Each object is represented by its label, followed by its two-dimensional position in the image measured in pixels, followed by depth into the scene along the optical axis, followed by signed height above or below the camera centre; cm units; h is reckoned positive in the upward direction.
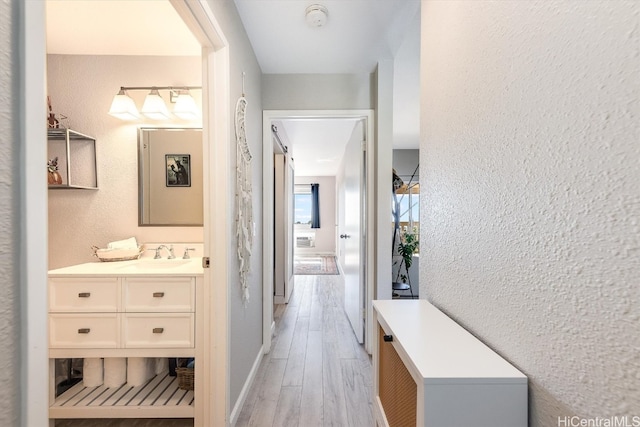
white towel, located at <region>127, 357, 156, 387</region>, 177 -100
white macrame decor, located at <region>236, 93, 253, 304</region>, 172 +6
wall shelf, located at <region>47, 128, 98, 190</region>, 202 +36
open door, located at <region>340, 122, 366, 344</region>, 262 -27
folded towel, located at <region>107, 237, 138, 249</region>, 201 -25
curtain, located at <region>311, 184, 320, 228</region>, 857 +12
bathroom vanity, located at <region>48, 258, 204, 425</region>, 158 -63
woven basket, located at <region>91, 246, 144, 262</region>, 196 -31
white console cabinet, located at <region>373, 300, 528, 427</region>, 62 -39
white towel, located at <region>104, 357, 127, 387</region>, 176 -100
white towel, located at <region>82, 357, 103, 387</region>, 176 -100
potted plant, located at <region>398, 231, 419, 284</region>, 410 -57
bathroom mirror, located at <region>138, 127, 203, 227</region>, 213 +25
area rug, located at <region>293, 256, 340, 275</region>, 611 -132
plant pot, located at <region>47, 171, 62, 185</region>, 195 +21
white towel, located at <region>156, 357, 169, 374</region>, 191 -105
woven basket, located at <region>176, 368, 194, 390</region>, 177 -104
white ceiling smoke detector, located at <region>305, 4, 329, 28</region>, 173 +119
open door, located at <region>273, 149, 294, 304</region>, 392 -26
